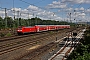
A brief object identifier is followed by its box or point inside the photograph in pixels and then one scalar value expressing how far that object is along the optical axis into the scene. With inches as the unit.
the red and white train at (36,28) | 2079.1
